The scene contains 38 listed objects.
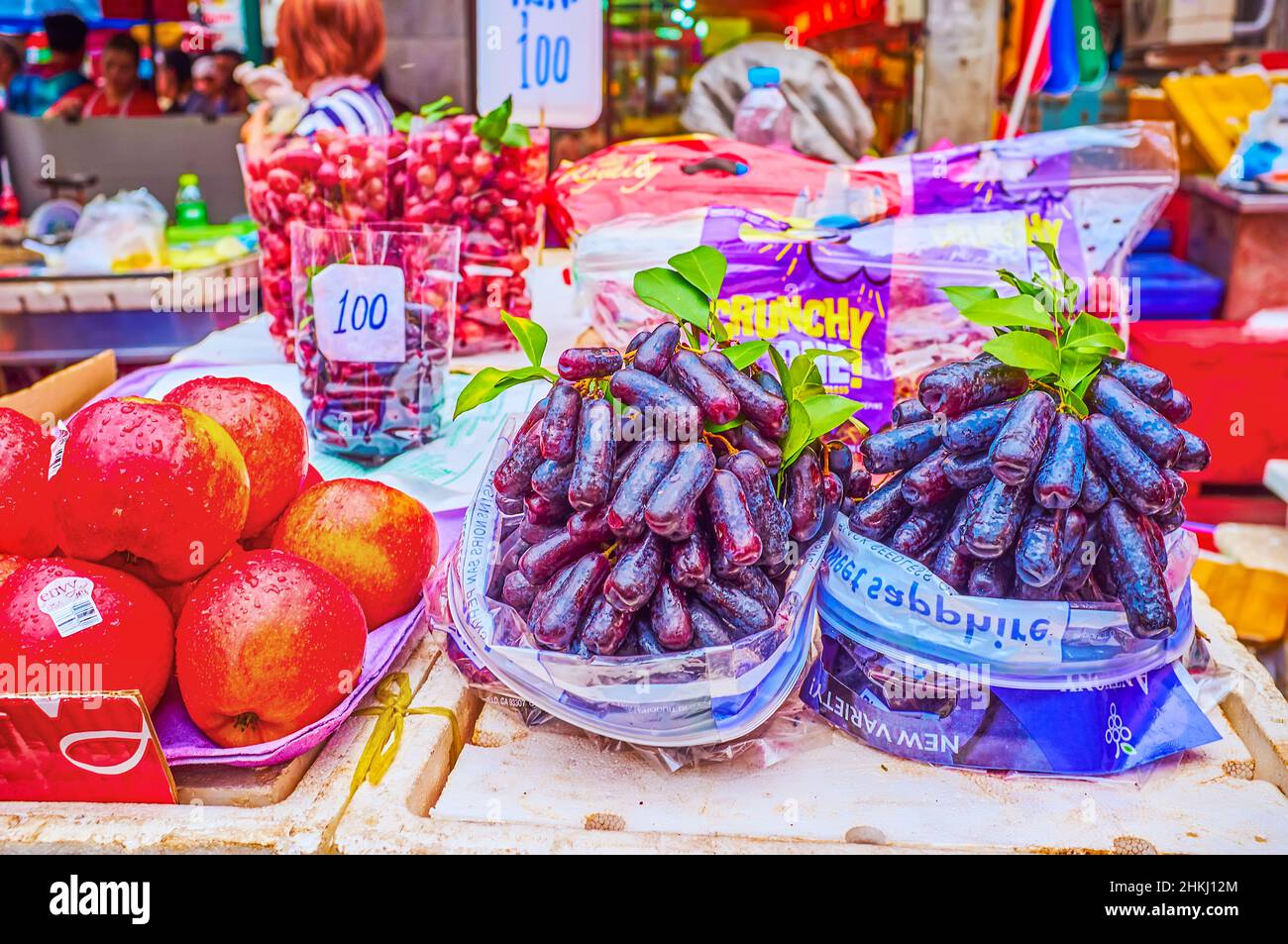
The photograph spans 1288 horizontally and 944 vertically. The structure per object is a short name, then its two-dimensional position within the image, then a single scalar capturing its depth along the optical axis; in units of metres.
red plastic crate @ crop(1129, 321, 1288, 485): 2.73
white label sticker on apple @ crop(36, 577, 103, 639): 0.92
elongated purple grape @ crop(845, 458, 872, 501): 1.18
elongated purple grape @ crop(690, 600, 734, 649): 0.94
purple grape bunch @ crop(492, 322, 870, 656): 0.92
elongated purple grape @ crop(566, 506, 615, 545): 0.96
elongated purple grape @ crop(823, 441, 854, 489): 1.15
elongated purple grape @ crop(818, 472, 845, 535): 1.11
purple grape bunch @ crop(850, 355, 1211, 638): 0.93
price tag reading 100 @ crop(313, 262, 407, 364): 1.59
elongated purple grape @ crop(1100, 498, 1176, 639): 0.94
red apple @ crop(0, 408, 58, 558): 1.06
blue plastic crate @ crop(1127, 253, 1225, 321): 3.11
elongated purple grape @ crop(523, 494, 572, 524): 1.01
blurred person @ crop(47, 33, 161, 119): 5.89
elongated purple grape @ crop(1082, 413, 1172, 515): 0.93
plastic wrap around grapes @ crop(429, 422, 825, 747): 0.93
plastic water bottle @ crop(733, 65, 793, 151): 2.70
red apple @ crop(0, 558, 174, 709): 0.92
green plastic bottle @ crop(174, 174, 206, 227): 4.59
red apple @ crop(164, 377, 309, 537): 1.15
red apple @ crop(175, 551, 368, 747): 0.95
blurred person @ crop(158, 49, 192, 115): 7.17
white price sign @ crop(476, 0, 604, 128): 2.16
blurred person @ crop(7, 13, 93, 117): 6.19
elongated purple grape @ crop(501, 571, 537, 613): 1.01
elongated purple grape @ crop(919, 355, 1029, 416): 1.01
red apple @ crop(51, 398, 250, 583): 0.94
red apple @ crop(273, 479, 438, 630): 1.16
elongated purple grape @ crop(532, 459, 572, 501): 0.98
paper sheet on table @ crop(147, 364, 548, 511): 1.54
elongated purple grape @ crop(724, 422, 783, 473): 1.00
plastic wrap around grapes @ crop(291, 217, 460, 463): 1.61
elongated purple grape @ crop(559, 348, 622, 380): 1.00
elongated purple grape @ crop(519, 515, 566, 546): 1.03
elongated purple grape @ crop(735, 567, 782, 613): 0.96
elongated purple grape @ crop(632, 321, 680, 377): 1.01
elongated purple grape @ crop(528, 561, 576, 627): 0.96
